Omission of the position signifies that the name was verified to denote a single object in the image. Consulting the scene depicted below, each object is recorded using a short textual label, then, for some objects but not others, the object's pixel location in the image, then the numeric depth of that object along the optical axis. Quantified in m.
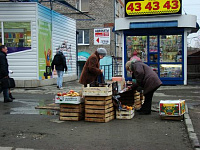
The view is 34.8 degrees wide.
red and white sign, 24.14
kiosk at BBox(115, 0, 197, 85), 16.41
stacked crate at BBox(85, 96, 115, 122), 7.54
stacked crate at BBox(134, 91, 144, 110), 9.38
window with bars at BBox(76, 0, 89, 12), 31.86
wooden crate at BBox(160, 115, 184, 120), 7.86
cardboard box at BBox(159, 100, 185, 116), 7.73
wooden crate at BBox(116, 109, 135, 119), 8.06
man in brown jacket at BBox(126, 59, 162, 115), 8.34
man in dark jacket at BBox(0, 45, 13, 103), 10.59
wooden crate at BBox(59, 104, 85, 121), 7.75
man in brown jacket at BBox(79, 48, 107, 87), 8.69
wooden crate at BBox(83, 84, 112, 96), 7.53
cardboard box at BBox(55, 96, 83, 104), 7.66
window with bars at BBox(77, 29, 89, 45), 31.89
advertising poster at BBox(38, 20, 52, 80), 15.73
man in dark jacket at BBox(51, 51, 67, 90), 15.29
